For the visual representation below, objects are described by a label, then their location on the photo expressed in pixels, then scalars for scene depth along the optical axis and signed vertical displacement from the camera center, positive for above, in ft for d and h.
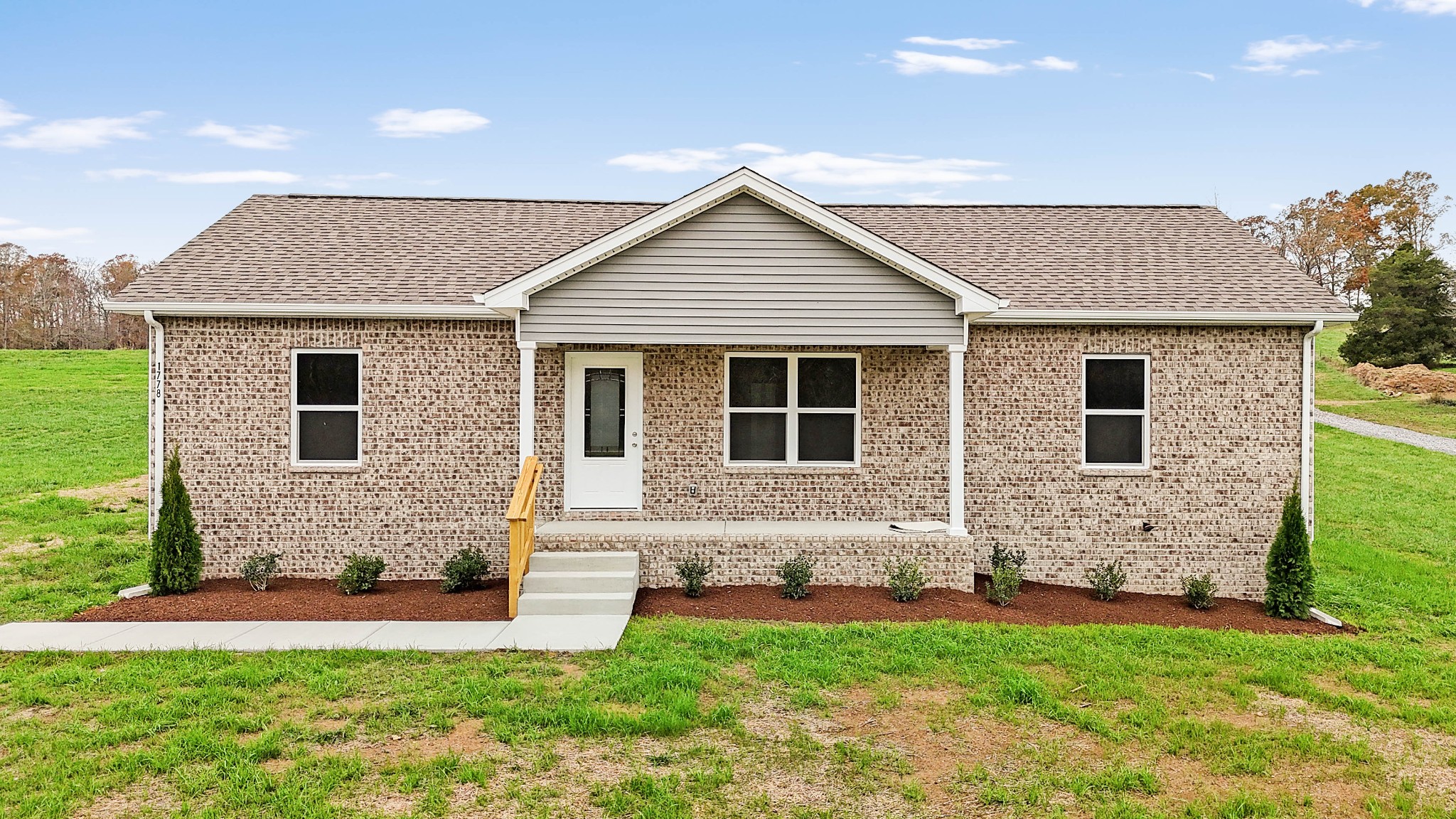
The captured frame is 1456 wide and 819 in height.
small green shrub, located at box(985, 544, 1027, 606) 29.60 -6.83
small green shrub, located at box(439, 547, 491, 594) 31.27 -6.89
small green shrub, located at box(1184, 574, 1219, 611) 30.83 -7.34
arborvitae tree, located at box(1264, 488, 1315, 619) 29.86 -6.34
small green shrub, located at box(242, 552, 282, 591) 31.32 -6.88
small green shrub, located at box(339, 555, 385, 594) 30.83 -6.90
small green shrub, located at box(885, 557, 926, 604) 28.78 -6.62
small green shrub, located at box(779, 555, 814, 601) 29.19 -6.55
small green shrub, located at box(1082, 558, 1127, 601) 31.53 -7.17
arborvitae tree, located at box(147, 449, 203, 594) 31.01 -5.92
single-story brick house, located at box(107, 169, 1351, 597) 33.53 -1.09
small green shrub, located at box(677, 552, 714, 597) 29.43 -6.51
